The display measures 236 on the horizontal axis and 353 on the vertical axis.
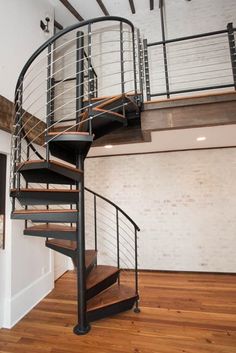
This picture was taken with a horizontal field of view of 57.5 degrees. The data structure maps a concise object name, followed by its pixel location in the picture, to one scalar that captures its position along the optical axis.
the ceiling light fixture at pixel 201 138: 3.34
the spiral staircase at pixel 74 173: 2.01
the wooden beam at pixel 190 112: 2.53
